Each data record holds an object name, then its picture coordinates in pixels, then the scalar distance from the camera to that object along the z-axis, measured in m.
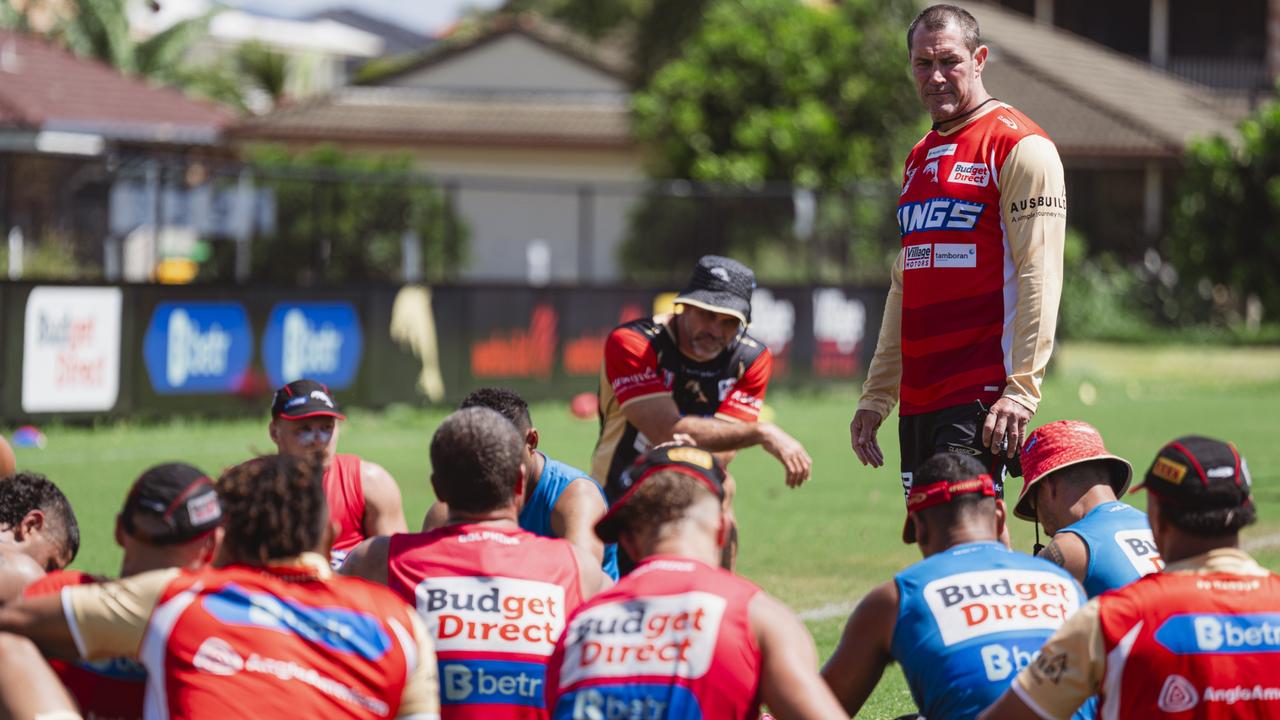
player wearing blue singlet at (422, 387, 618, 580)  11.79
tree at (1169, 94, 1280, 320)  53.00
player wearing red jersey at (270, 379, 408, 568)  12.98
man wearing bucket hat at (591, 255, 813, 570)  13.61
